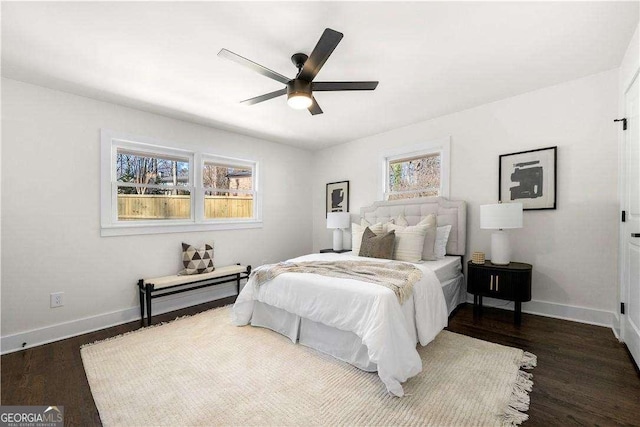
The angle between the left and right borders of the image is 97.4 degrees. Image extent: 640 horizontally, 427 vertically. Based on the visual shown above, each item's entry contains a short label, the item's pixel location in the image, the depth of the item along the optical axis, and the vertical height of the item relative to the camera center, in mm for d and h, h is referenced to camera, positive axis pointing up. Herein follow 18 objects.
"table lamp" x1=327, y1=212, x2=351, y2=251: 4746 -201
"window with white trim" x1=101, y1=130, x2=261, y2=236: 3339 +308
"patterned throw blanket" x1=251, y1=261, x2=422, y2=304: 2240 -564
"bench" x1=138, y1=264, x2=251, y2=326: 3223 -878
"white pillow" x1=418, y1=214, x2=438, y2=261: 3459 -387
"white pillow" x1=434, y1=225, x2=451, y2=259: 3646 -379
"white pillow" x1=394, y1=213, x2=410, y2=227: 3852 -139
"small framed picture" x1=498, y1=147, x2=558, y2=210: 3104 +379
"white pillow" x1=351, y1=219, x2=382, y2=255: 3785 -280
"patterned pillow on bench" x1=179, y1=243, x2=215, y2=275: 3699 -654
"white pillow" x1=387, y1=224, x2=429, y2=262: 3357 -392
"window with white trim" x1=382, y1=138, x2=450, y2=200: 3954 +612
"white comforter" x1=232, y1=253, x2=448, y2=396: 1876 -803
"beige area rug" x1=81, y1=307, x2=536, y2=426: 1651 -1213
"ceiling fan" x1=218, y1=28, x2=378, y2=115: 1925 +1033
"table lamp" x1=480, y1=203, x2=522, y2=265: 2946 -122
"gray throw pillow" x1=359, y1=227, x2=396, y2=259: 3396 -423
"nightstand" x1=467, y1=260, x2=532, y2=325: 2877 -755
